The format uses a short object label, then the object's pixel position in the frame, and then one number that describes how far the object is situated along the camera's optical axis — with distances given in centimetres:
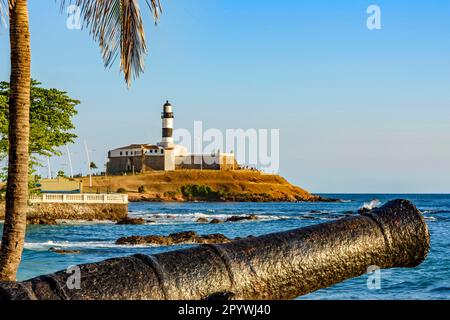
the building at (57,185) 10931
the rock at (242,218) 5912
